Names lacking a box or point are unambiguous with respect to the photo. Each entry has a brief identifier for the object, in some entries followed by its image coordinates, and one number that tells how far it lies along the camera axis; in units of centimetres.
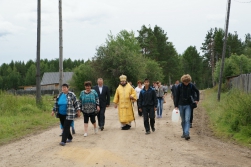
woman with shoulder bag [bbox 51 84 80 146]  1105
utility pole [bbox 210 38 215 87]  8670
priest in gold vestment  1404
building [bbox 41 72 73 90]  10588
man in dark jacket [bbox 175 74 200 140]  1191
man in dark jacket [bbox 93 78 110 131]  1425
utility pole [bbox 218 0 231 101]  2606
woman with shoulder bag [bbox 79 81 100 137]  1273
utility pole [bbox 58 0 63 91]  2128
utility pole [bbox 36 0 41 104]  2105
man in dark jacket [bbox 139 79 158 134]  1313
